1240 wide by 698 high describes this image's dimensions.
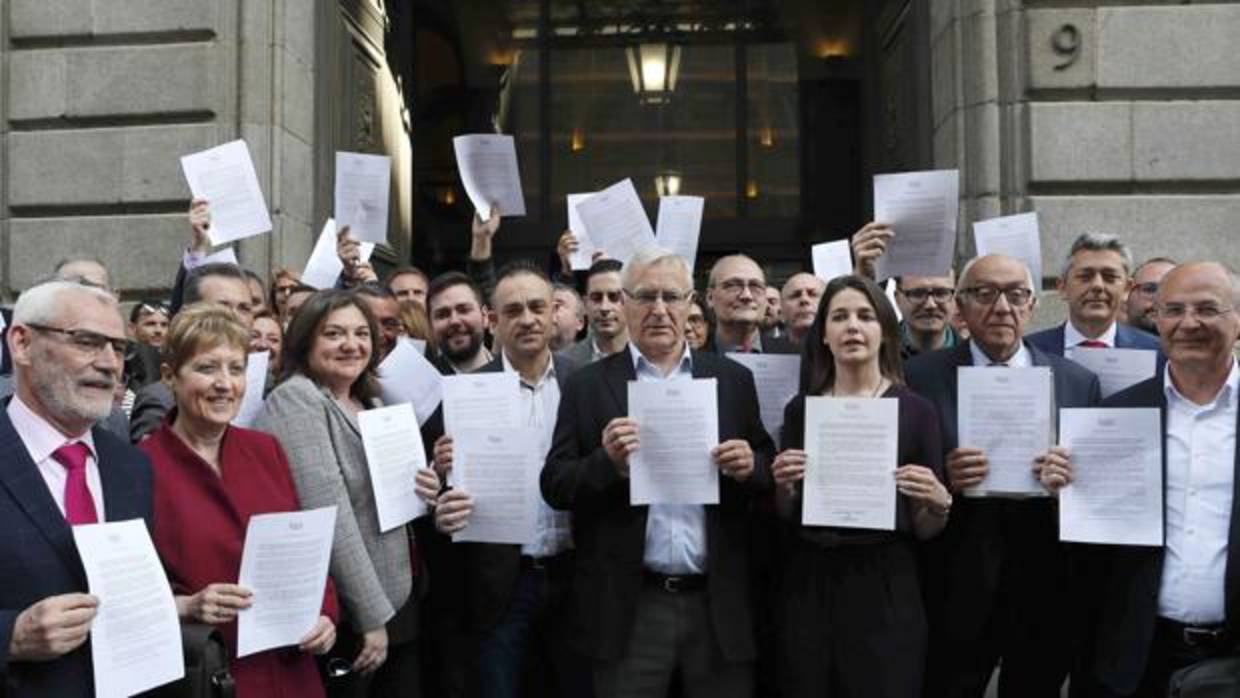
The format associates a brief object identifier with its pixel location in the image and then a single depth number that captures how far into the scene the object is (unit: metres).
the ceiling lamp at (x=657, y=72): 12.74
